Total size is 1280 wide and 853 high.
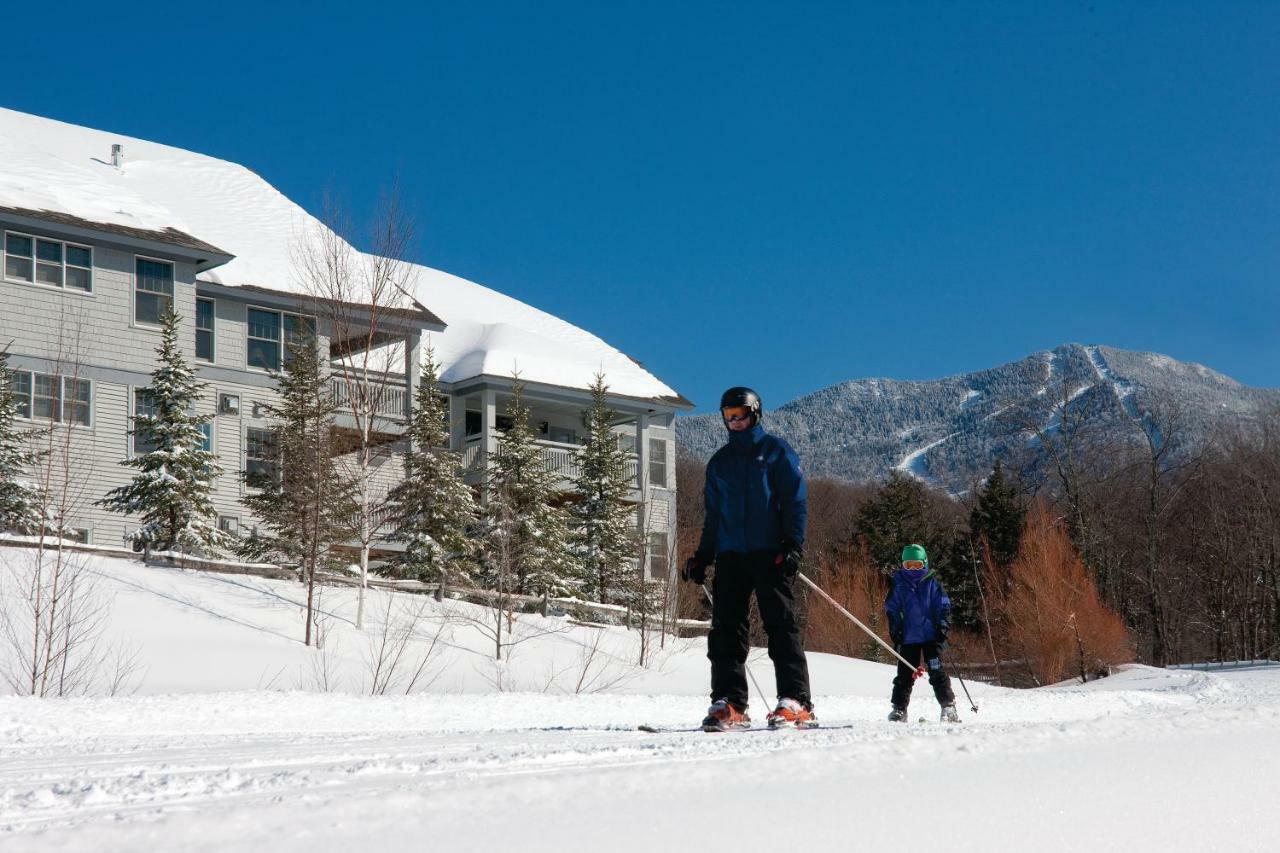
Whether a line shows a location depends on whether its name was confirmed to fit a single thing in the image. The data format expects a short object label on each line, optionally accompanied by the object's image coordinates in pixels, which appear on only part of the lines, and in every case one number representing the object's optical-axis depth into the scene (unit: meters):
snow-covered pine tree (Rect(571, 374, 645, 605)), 33.86
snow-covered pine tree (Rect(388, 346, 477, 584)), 29.16
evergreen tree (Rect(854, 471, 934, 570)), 53.84
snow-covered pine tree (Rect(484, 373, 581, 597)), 29.81
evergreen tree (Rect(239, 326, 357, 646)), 23.67
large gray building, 28.48
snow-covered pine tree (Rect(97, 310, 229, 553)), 25.89
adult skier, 7.85
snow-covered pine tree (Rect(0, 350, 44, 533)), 24.52
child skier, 10.45
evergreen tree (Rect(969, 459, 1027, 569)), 52.19
